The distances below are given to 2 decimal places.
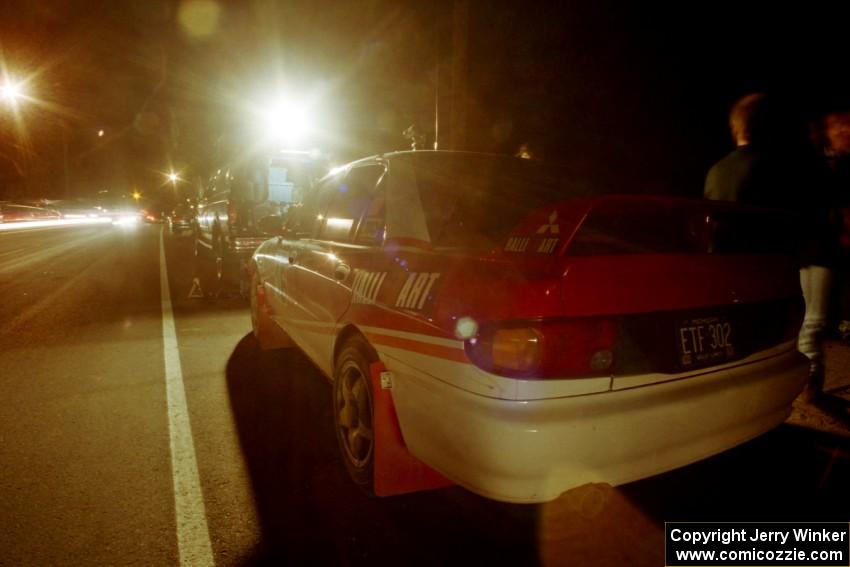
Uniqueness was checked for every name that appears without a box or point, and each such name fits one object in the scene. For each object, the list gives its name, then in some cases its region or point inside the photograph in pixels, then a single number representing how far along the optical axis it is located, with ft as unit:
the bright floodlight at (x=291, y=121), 49.47
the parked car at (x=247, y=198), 31.24
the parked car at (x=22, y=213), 90.92
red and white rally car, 5.49
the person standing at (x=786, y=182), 9.98
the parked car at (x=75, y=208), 121.49
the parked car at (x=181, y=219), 71.38
